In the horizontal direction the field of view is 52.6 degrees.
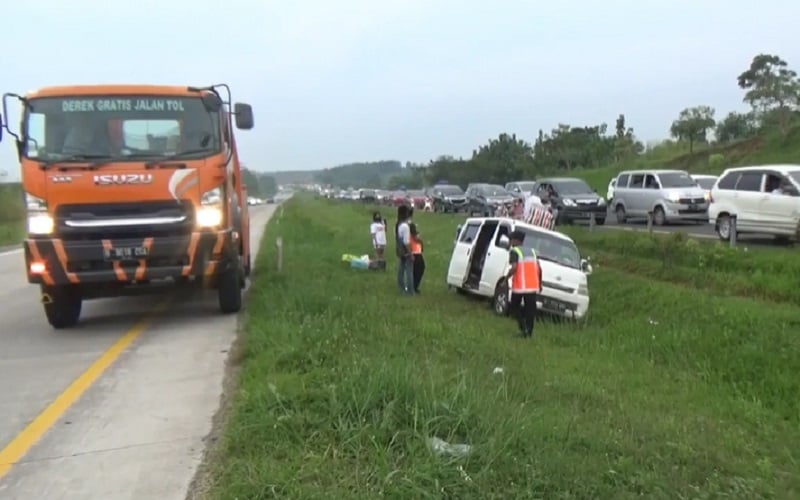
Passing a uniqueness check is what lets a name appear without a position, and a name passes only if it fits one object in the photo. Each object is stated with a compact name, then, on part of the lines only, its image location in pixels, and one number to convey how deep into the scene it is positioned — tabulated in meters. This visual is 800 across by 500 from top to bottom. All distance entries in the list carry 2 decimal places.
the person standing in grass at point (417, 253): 14.86
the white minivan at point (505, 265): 13.32
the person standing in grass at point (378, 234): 19.91
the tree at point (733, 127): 59.91
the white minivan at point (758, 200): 17.22
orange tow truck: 9.82
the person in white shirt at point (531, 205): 22.78
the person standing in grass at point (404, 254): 14.80
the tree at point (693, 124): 59.44
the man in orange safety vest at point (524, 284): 11.39
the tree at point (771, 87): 51.56
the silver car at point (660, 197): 24.41
